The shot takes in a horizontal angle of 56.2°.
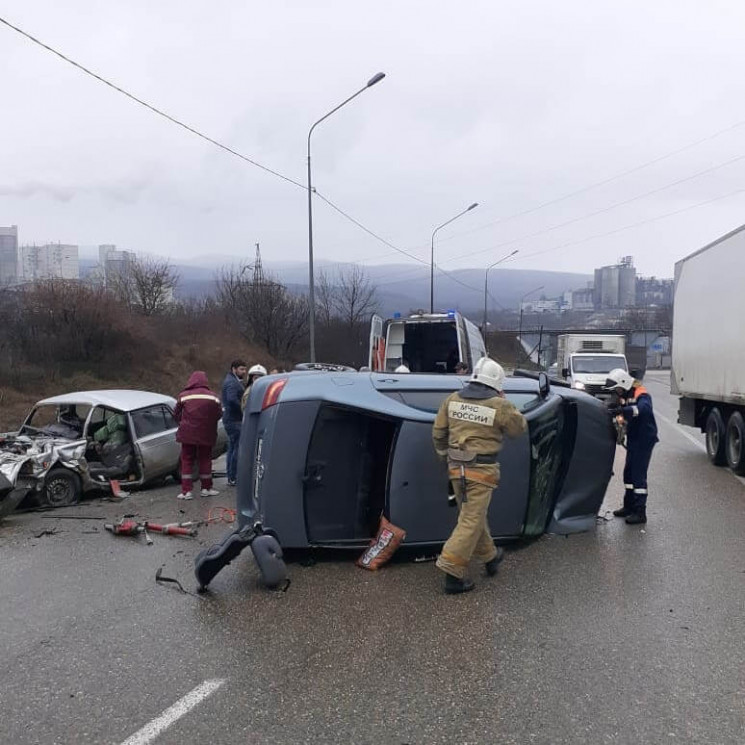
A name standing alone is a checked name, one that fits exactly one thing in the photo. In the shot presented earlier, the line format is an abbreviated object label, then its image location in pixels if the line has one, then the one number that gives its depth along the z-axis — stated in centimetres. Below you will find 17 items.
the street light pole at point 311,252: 1977
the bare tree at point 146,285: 3572
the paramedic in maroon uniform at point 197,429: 834
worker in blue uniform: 686
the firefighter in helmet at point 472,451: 478
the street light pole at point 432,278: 3631
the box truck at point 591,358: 2205
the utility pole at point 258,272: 4014
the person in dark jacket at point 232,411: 904
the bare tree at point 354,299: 4628
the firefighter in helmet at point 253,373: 928
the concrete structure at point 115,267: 3869
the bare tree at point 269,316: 3725
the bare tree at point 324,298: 4456
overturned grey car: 522
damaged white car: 806
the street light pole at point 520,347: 6162
